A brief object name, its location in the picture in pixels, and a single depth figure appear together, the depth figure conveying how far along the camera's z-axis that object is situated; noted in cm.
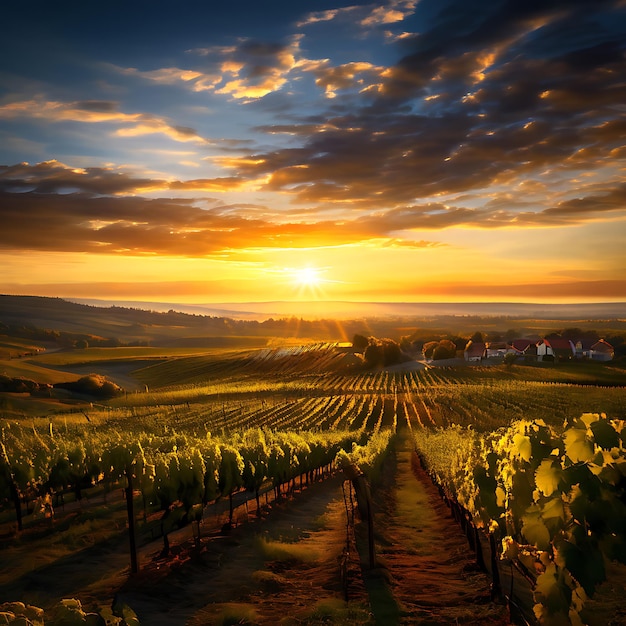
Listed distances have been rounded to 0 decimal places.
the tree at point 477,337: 15012
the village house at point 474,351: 13462
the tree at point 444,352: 13900
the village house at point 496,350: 13662
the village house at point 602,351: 12319
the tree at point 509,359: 12123
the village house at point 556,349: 12596
